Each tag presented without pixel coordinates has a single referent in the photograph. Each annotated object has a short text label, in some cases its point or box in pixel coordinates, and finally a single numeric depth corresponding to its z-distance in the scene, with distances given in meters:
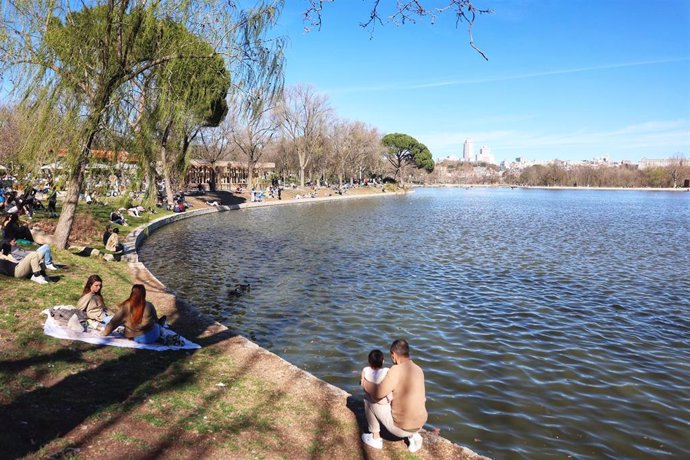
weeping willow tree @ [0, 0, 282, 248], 12.48
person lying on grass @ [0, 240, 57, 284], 11.27
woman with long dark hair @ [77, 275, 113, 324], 9.19
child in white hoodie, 5.96
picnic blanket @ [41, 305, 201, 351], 8.27
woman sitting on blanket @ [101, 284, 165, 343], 8.53
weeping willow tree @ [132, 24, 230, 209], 13.15
